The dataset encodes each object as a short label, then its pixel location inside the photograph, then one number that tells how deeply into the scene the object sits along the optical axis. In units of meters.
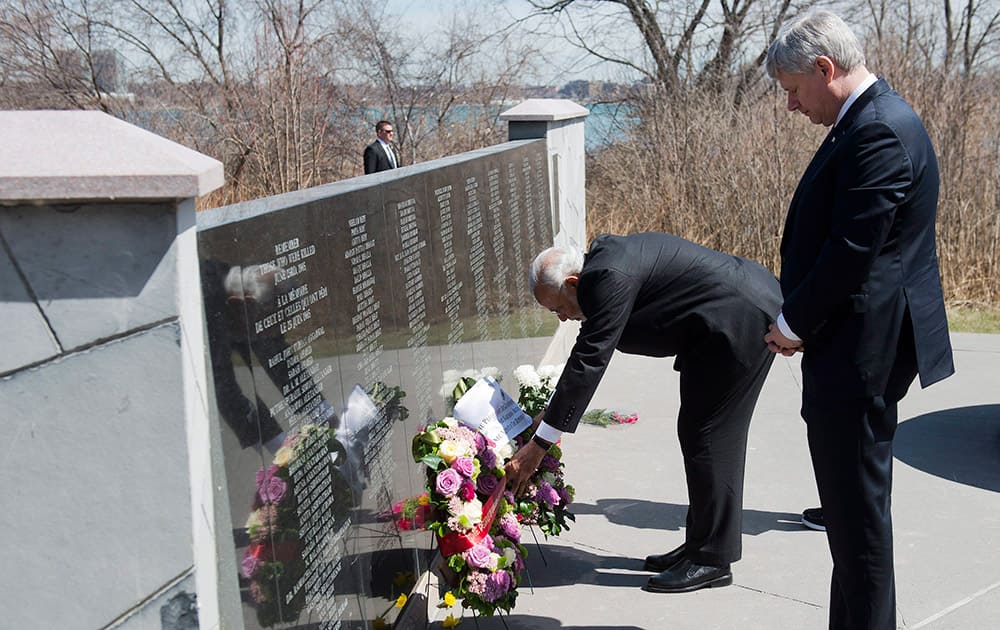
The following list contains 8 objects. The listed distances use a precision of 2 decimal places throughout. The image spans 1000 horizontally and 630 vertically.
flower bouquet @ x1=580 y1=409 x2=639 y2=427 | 6.64
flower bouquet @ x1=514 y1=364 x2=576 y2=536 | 4.10
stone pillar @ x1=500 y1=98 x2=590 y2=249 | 7.97
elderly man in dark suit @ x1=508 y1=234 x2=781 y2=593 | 3.71
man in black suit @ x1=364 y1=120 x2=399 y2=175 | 12.37
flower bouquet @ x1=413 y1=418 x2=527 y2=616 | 3.49
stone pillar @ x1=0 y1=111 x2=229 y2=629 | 1.94
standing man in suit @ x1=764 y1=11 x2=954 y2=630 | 2.96
